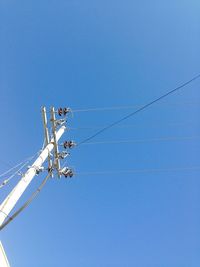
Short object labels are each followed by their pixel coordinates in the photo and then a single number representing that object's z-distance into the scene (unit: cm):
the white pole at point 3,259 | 516
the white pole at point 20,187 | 511
